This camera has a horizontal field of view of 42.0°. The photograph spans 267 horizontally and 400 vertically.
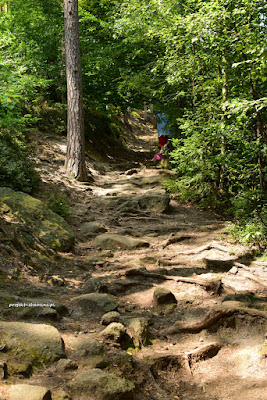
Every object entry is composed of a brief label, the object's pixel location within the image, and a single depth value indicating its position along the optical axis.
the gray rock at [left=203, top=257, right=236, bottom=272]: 6.57
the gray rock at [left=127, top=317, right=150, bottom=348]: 3.86
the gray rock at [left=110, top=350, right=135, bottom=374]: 3.22
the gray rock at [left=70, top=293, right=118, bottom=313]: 4.48
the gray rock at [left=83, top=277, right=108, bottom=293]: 5.22
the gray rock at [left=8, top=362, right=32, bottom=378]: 2.61
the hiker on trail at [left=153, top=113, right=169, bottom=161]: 16.01
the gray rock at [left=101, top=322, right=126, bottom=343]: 3.67
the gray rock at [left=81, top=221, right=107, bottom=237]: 8.55
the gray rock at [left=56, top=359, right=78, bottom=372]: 2.87
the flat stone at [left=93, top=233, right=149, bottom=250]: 7.80
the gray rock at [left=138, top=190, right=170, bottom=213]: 10.89
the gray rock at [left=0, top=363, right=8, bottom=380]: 2.46
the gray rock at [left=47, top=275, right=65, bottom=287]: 5.30
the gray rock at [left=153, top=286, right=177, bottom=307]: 5.00
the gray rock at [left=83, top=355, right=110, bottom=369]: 3.03
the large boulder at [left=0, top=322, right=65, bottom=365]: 2.88
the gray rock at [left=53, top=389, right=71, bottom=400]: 2.44
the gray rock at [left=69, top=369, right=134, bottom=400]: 2.63
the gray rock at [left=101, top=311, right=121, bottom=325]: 4.07
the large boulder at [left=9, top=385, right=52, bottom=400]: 2.22
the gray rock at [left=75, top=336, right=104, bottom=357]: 3.21
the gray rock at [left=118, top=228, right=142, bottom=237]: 8.79
